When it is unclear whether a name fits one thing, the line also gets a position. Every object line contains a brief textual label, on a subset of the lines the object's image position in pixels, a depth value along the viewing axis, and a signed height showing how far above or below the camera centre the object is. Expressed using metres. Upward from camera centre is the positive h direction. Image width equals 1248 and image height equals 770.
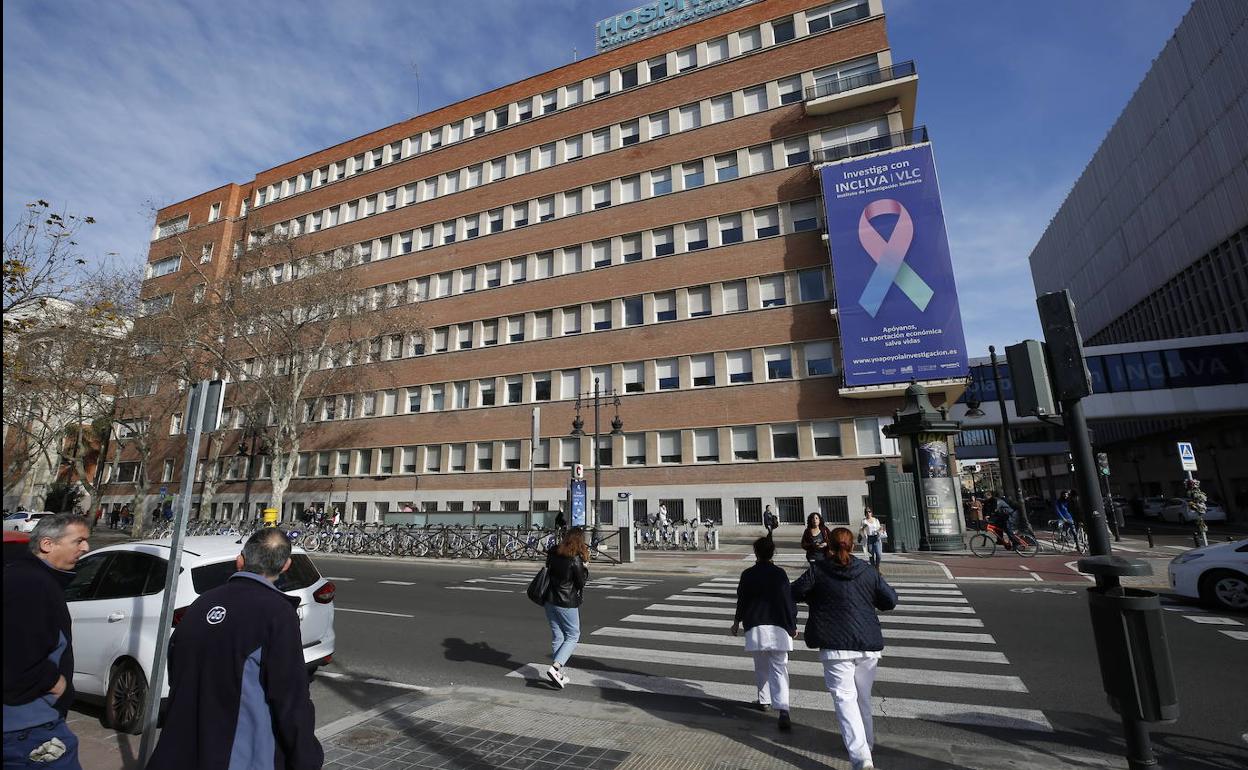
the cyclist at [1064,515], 21.45 +0.02
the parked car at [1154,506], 37.73 +0.46
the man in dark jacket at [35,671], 4.00 -0.83
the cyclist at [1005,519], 20.92 -0.06
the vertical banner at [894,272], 27.38 +10.63
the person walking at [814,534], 11.58 -0.23
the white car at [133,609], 6.64 -0.78
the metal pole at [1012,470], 23.03 +1.70
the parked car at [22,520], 28.51 +0.90
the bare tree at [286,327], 31.55 +10.51
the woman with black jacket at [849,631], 5.50 -0.96
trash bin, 4.38 -0.97
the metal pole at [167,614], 5.46 -0.67
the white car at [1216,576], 10.57 -1.05
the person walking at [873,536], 16.30 -0.40
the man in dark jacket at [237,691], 3.78 -0.92
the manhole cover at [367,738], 5.98 -1.92
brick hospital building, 30.19 +13.14
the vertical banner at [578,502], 21.86 +0.81
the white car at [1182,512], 32.25 +0.02
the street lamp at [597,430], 22.94 +3.46
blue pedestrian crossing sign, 18.69 +1.63
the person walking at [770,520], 26.56 +0.09
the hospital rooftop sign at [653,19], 38.47 +31.18
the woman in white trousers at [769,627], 6.52 -1.05
